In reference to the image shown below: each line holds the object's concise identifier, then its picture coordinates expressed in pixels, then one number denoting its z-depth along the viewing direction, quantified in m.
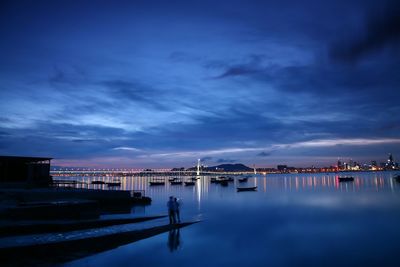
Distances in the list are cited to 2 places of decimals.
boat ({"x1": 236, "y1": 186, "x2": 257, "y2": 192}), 92.44
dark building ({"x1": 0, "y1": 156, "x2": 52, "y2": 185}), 44.16
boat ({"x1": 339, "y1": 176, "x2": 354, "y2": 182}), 147.79
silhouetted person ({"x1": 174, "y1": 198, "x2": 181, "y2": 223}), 25.05
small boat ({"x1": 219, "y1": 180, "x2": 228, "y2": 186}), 142.05
